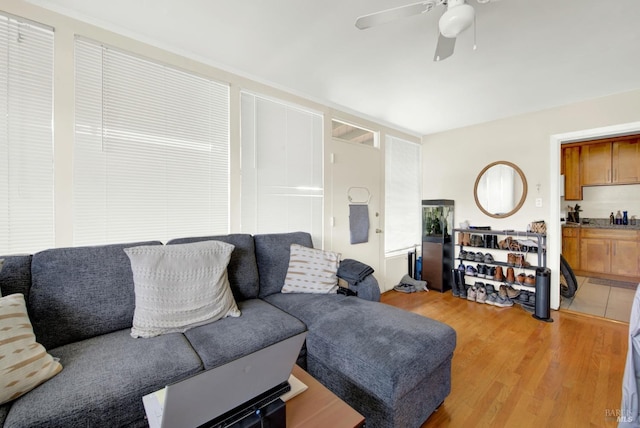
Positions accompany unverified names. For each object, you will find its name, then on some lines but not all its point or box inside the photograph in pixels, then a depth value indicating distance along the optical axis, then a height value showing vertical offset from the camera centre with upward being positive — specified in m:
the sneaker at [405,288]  3.83 -1.12
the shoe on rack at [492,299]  3.38 -1.12
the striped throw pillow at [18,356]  0.99 -0.58
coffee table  0.95 -0.75
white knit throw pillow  1.54 -0.46
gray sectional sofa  1.05 -0.70
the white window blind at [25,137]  1.55 +0.45
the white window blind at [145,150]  1.78 +0.46
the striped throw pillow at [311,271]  2.28 -0.53
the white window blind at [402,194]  3.91 +0.26
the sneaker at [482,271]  3.63 -0.82
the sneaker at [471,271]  3.72 -0.84
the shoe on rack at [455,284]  3.70 -1.01
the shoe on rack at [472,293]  3.51 -1.09
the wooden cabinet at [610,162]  4.27 +0.80
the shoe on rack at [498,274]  3.48 -0.84
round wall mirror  3.50 +0.29
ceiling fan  1.30 +1.01
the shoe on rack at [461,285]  3.65 -1.02
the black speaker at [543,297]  2.91 -0.95
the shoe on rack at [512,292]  3.34 -1.03
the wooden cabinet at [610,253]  4.17 -0.69
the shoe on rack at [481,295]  3.44 -1.09
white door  3.20 +0.22
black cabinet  3.89 -0.49
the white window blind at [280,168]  2.50 +0.44
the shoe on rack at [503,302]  3.29 -1.13
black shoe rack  2.92 -0.52
